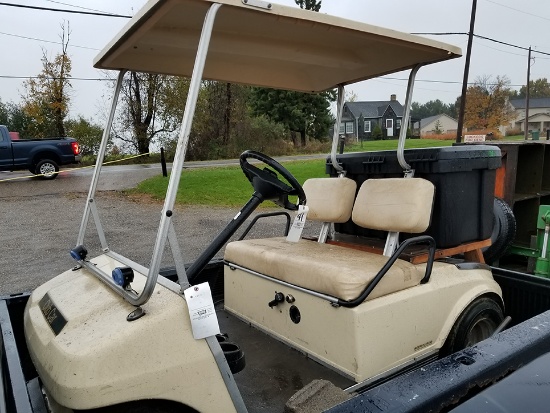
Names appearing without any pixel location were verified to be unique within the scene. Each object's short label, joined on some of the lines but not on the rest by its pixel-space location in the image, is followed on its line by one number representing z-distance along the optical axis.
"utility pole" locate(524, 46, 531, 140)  40.36
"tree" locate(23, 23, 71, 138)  24.64
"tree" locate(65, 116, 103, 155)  24.50
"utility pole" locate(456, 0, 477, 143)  19.23
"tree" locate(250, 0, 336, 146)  26.23
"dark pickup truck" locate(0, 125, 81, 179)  14.13
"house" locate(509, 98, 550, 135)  68.12
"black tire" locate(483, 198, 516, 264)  3.80
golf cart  1.59
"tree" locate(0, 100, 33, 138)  28.47
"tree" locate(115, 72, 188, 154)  14.41
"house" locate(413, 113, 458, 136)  72.75
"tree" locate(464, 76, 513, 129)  46.88
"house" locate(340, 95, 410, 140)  54.53
